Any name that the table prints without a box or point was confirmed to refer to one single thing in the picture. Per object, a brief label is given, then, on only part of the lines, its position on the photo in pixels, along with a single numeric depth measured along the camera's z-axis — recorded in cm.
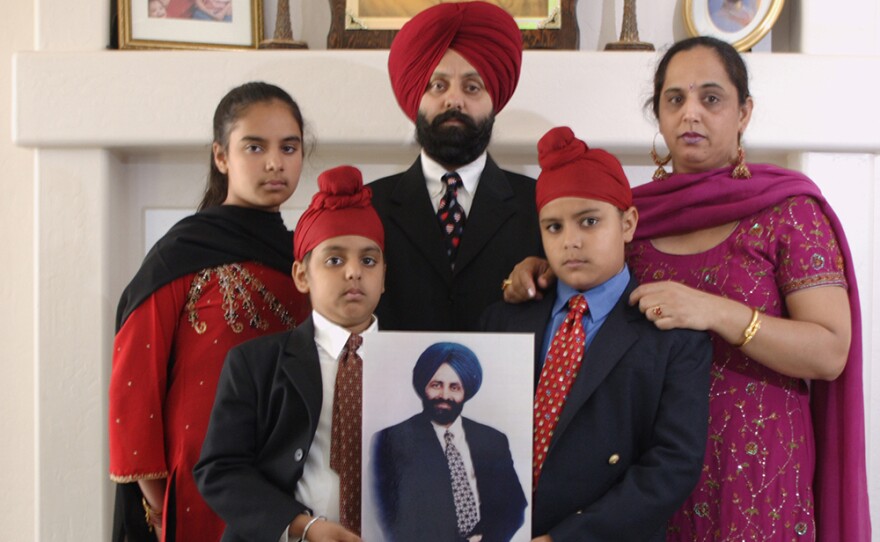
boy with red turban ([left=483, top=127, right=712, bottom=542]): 147
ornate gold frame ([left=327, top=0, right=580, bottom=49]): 252
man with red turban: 191
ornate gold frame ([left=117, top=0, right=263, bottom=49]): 252
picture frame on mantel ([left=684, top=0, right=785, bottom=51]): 252
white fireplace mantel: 246
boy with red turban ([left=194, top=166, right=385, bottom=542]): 150
